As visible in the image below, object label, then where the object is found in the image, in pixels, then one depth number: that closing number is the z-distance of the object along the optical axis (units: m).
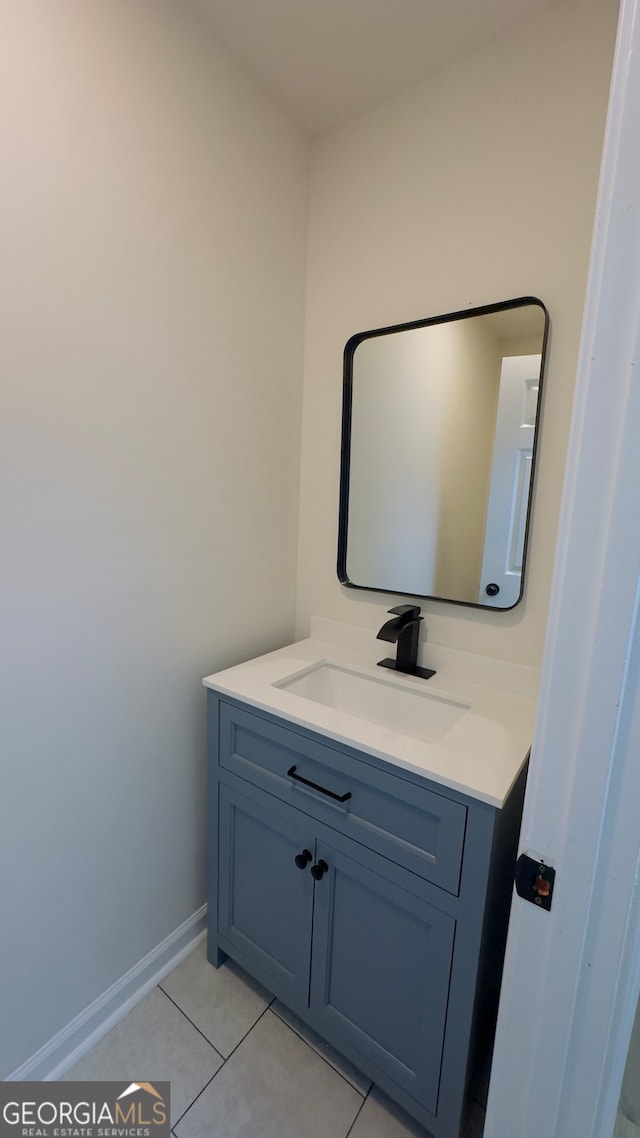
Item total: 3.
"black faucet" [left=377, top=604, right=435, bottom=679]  1.33
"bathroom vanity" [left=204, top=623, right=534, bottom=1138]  0.92
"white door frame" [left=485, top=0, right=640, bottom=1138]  0.44
